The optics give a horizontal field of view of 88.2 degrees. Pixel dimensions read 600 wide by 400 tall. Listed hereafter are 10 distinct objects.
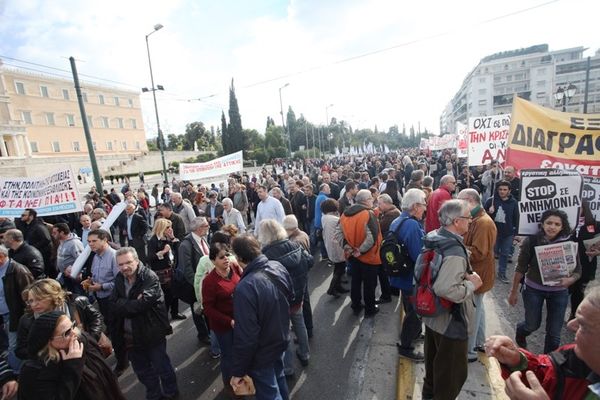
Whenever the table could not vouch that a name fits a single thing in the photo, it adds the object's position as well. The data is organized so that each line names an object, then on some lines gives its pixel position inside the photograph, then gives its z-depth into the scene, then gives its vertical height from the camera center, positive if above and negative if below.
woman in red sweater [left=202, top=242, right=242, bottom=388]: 3.01 -1.32
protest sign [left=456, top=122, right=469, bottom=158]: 12.19 -0.39
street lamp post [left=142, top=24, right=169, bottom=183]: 16.08 +3.91
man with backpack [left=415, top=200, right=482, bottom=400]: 2.44 -1.26
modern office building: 72.25 +12.40
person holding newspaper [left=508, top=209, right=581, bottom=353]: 3.16 -1.57
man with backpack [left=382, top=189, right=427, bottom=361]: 3.57 -1.23
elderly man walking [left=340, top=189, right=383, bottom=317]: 4.39 -1.38
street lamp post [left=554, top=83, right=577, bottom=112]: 12.74 +1.40
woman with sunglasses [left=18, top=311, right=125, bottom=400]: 1.94 -1.23
